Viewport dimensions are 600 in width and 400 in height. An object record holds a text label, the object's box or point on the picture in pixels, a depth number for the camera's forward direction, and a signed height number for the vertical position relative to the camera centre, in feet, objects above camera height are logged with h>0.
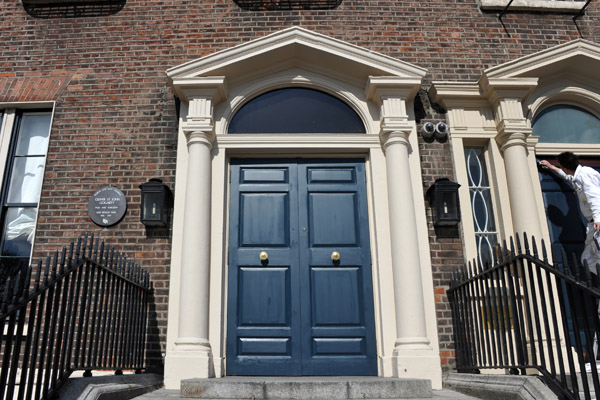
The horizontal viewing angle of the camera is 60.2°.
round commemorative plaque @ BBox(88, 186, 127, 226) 18.25 +4.88
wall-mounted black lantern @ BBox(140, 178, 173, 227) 17.69 +4.75
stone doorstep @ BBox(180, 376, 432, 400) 12.67 -1.08
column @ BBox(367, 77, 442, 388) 15.71 +3.27
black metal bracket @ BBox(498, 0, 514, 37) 21.44 +13.18
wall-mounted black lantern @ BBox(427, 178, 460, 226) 17.87 +4.61
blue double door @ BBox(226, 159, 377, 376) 16.98 +2.43
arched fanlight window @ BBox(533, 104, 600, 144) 20.39 +8.18
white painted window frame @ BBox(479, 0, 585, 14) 21.71 +13.61
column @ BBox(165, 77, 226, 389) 15.57 +3.30
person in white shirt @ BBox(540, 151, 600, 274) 16.33 +4.29
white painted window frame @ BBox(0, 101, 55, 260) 19.57 +8.69
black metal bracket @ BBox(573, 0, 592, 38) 21.85 +13.37
